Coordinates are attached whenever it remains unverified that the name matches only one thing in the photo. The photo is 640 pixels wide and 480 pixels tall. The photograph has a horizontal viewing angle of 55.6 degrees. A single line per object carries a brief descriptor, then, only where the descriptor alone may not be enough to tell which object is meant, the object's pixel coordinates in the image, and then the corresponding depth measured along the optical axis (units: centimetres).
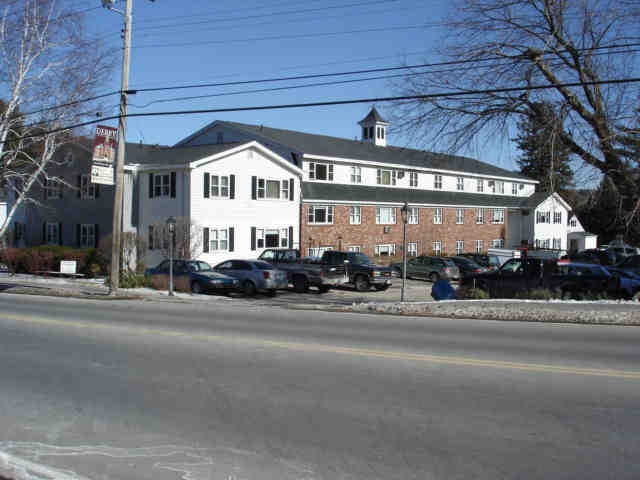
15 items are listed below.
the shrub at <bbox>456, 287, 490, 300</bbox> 2012
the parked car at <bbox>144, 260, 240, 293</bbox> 2419
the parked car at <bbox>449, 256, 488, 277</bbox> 3512
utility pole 2102
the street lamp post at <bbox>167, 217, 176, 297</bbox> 2166
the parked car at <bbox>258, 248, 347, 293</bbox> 2580
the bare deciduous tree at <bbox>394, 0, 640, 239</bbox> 1720
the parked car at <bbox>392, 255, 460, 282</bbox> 3316
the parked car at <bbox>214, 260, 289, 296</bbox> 2444
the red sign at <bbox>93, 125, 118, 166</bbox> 2092
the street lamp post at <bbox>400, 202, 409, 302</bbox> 2126
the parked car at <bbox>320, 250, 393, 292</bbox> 2739
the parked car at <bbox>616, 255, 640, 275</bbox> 3447
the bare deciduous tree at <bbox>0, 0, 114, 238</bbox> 2864
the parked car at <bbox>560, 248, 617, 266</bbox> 4144
